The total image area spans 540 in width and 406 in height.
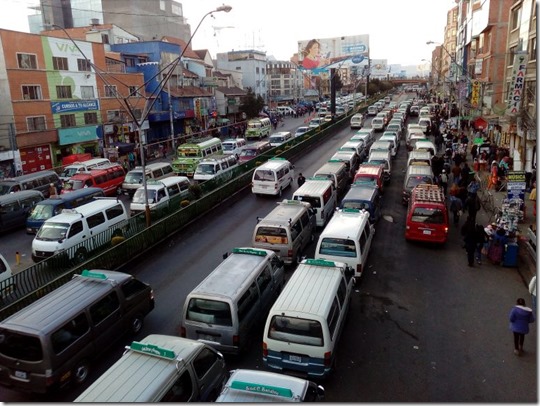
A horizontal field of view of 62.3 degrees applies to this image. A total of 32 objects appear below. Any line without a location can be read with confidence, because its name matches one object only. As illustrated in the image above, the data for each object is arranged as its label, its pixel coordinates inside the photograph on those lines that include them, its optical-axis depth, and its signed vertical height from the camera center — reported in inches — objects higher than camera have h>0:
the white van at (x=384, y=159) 1106.8 -163.0
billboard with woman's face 3870.8 +399.2
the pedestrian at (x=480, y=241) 620.3 -205.7
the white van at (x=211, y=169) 1143.9 -179.4
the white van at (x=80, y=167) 1135.7 -162.3
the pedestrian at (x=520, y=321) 398.9 -202.8
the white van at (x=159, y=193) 874.1 -184.9
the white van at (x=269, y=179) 1015.4 -183.6
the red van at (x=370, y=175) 906.4 -164.2
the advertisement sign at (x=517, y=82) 967.6 +15.3
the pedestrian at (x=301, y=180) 1033.5 -189.5
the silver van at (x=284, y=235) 607.8 -186.1
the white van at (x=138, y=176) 1064.2 -181.4
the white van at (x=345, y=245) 555.5 -184.6
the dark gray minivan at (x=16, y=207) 834.8 -191.9
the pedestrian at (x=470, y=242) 613.0 -204.2
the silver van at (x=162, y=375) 278.4 -176.7
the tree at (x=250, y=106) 2844.5 -49.5
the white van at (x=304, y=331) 366.6 -192.7
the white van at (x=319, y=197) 771.4 -171.9
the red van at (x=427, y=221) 679.1 -192.1
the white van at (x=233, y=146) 1601.9 -169.4
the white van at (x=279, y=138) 1771.0 -163.5
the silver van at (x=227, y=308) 402.6 -190.1
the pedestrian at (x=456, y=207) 800.3 -202.6
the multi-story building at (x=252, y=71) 3946.9 +229.0
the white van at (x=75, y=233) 647.3 -192.0
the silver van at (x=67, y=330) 350.9 -188.3
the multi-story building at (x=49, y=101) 1344.7 +9.4
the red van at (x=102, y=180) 997.2 -175.5
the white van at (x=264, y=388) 271.9 -177.5
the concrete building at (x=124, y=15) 3105.3 +638.1
